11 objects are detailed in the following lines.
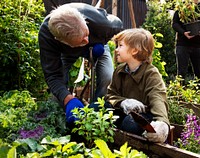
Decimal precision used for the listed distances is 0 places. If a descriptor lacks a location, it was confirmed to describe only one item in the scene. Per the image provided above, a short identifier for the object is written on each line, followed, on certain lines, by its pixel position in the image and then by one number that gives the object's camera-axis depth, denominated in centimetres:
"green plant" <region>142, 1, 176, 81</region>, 739
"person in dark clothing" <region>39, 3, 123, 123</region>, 219
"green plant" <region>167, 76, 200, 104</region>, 347
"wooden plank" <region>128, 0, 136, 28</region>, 471
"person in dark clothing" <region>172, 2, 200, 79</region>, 436
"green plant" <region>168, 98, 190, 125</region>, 306
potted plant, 400
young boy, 206
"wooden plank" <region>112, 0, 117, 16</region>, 534
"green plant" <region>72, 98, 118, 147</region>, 165
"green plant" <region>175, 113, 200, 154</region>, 227
